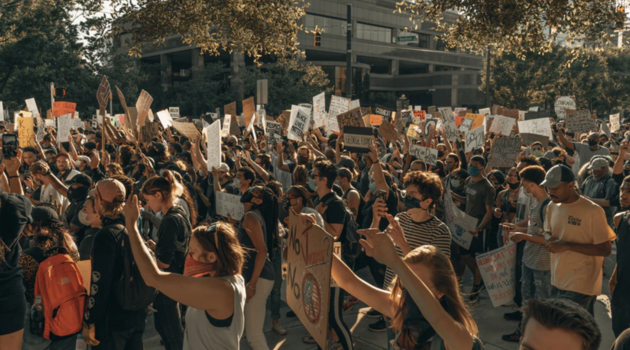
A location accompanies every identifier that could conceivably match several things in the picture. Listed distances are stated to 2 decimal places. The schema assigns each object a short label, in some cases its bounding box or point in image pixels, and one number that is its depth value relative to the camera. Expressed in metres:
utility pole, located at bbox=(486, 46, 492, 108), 45.55
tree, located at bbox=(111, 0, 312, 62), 10.81
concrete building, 62.41
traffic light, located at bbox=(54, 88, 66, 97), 17.86
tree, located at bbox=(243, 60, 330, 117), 45.91
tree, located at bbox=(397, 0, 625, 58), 9.21
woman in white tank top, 2.94
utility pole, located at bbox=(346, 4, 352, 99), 22.47
